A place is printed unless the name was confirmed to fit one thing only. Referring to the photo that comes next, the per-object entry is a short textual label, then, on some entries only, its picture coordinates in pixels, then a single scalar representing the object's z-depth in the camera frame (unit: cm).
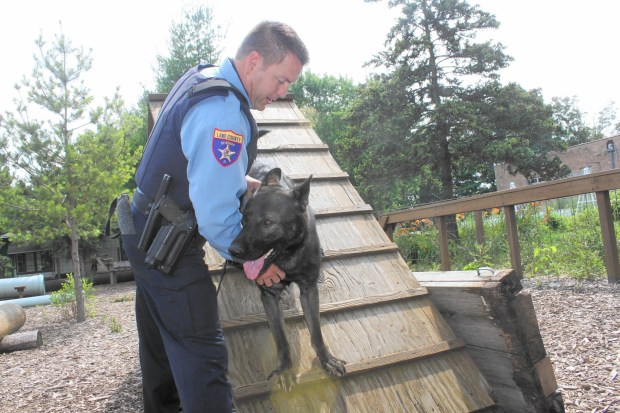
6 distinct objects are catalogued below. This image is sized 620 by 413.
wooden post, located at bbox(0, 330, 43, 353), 618
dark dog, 247
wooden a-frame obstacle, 254
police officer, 184
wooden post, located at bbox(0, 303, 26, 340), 645
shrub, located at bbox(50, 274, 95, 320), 882
